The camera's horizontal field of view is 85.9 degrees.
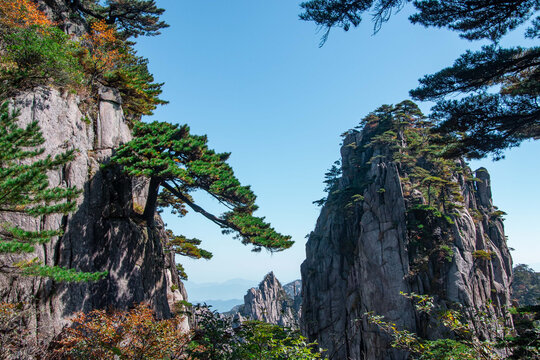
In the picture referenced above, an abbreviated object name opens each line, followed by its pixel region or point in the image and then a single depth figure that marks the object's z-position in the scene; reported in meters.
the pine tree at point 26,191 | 5.22
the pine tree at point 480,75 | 7.03
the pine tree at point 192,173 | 9.12
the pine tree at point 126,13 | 19.11
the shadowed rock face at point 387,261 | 26.26
